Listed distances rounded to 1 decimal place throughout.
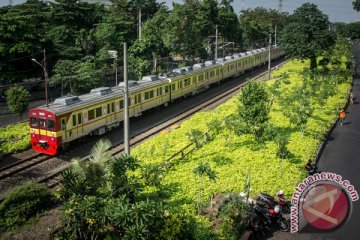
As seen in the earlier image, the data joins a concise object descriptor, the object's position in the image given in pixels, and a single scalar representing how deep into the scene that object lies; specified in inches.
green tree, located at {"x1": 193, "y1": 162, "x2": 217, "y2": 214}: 600.7
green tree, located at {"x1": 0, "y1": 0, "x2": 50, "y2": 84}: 1469.0
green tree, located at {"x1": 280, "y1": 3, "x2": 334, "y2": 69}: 1704.0
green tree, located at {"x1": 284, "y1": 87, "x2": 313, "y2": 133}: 937.9
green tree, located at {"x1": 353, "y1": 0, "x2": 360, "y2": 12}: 3625.0
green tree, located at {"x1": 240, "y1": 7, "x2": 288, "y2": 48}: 3147.1
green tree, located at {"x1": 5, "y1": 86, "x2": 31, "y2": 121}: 1134.4
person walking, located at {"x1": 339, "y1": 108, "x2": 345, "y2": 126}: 1090.1
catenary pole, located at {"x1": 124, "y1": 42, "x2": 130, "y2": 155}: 662.5
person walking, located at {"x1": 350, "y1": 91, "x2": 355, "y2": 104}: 1374.1
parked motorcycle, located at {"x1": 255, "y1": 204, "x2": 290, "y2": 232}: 532.4
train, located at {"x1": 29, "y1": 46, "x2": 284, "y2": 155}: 861.8
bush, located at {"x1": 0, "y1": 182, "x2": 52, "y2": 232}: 571.5
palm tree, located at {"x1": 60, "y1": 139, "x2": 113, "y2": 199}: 500.7
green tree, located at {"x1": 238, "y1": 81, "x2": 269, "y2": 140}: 869.2
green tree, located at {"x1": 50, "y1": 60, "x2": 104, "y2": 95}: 1514.5
